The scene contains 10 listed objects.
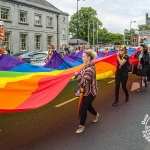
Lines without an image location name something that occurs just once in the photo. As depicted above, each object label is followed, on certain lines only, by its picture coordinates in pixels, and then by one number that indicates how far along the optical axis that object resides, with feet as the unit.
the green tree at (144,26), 431.18
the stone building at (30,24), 101.71
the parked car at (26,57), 56.27
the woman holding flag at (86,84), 15.98
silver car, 48.24
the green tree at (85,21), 265.34
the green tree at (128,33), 405.27
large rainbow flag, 14.44
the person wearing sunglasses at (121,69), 23.05
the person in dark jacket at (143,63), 29.54
